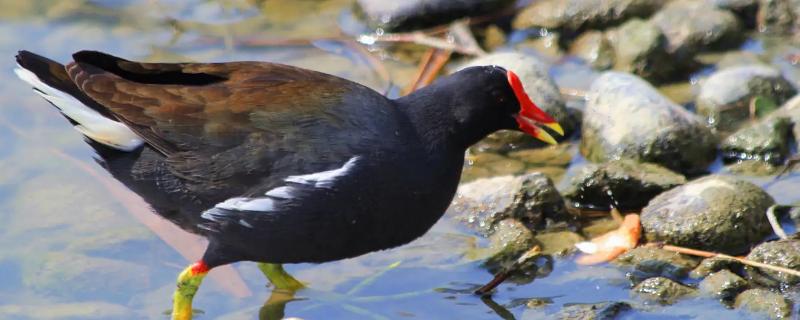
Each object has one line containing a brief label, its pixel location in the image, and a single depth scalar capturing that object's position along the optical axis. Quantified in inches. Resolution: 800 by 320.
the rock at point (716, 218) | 417.1
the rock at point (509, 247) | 428.5
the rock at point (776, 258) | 396.5
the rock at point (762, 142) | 475.5
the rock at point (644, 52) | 543.2
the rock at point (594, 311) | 385.1
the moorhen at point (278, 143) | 358.9
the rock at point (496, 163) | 493.7
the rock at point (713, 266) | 406.3
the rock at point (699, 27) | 558.9
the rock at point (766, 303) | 377.4
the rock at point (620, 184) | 450.9
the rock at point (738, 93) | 505.7
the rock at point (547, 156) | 500.4
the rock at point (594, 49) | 562.9
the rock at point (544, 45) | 583.2
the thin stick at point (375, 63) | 565.9
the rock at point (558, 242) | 432.8
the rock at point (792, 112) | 483.8
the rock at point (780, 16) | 568.4
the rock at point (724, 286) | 392.8
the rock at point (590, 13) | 585.3
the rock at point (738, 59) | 552.7
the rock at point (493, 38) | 591.6
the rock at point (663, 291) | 396.5
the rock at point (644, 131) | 473.1
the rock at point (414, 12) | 596.7
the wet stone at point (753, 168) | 471.2
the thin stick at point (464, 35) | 572.0
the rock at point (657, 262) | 412.2
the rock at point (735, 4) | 577.9
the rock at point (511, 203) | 442.6
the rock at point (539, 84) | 499.8
